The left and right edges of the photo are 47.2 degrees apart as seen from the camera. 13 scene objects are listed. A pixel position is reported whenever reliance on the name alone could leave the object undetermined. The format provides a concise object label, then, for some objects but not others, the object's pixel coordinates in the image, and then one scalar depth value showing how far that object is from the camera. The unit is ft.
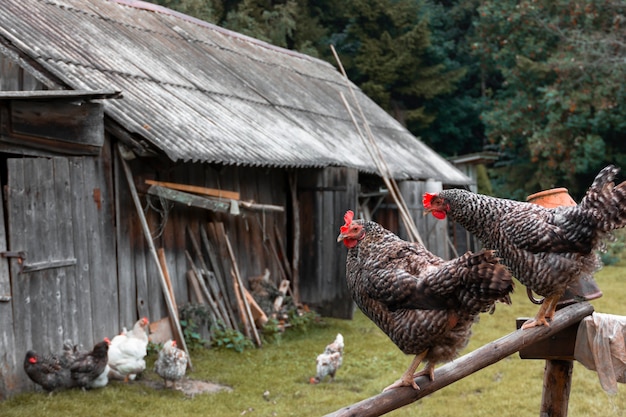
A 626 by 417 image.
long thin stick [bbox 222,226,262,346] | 32.38
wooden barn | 22.98
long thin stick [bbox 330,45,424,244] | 23.06
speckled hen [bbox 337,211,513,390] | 10.80
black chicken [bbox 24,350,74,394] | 22.71
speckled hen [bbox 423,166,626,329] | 12.66
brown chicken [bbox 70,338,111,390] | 23.47
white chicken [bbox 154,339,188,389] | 24.89
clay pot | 14.56
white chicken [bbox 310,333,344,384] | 26.96
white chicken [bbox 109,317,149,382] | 25.18
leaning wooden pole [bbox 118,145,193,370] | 27.20
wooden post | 15.96
